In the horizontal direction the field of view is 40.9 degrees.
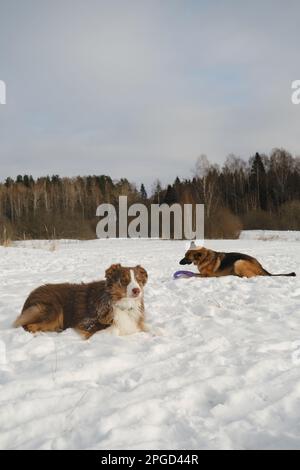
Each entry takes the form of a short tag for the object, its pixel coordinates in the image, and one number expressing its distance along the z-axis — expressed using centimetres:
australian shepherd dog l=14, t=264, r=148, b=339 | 477
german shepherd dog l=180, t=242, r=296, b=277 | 938
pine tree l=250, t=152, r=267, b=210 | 5725
